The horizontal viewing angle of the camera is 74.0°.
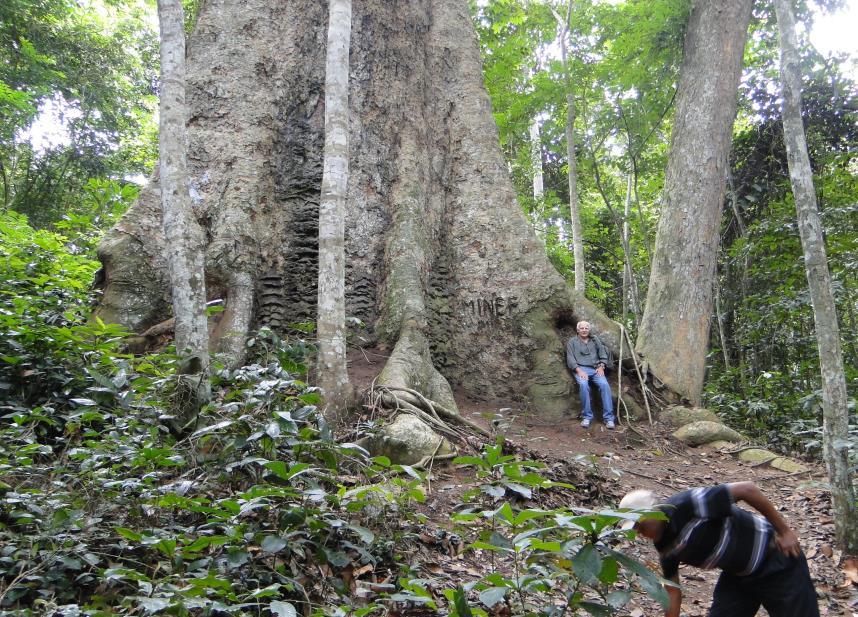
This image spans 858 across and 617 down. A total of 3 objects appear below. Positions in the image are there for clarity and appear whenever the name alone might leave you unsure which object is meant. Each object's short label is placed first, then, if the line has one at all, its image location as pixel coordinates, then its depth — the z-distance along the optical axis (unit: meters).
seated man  6.67
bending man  2.67
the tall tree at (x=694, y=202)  7.55
